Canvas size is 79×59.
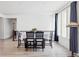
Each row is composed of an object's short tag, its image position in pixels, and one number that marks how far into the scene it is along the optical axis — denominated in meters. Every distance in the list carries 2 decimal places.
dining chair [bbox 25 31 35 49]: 3.73
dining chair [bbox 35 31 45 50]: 3.67
